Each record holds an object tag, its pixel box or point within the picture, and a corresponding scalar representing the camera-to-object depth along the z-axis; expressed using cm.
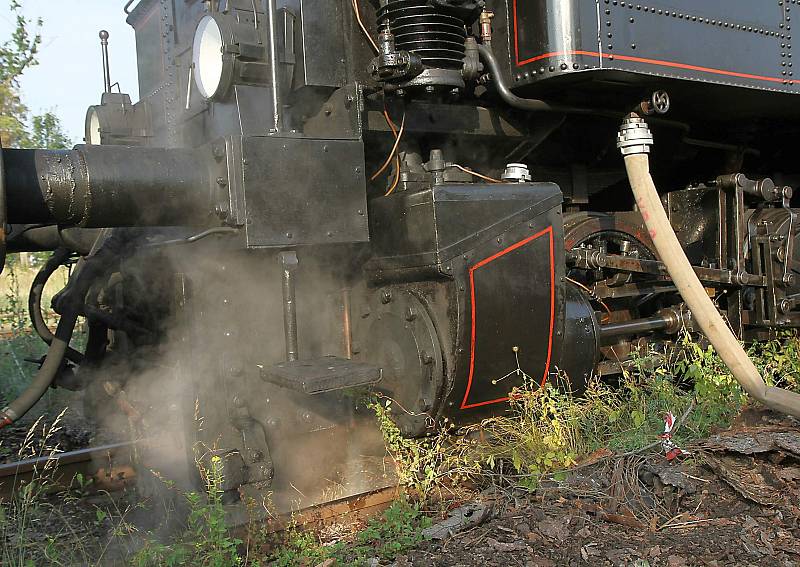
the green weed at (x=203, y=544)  260
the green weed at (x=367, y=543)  263
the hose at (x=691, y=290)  300
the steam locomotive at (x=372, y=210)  278
